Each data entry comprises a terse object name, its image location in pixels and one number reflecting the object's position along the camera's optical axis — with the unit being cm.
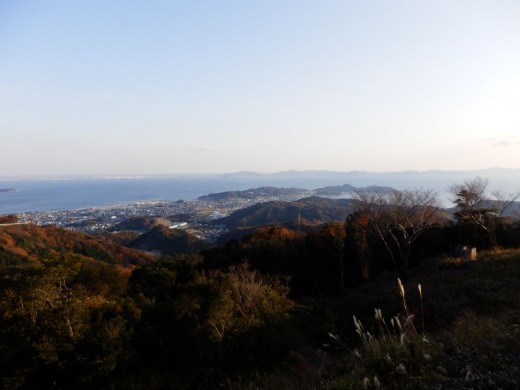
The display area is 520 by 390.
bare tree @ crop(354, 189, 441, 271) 1527
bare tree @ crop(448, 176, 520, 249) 1775
